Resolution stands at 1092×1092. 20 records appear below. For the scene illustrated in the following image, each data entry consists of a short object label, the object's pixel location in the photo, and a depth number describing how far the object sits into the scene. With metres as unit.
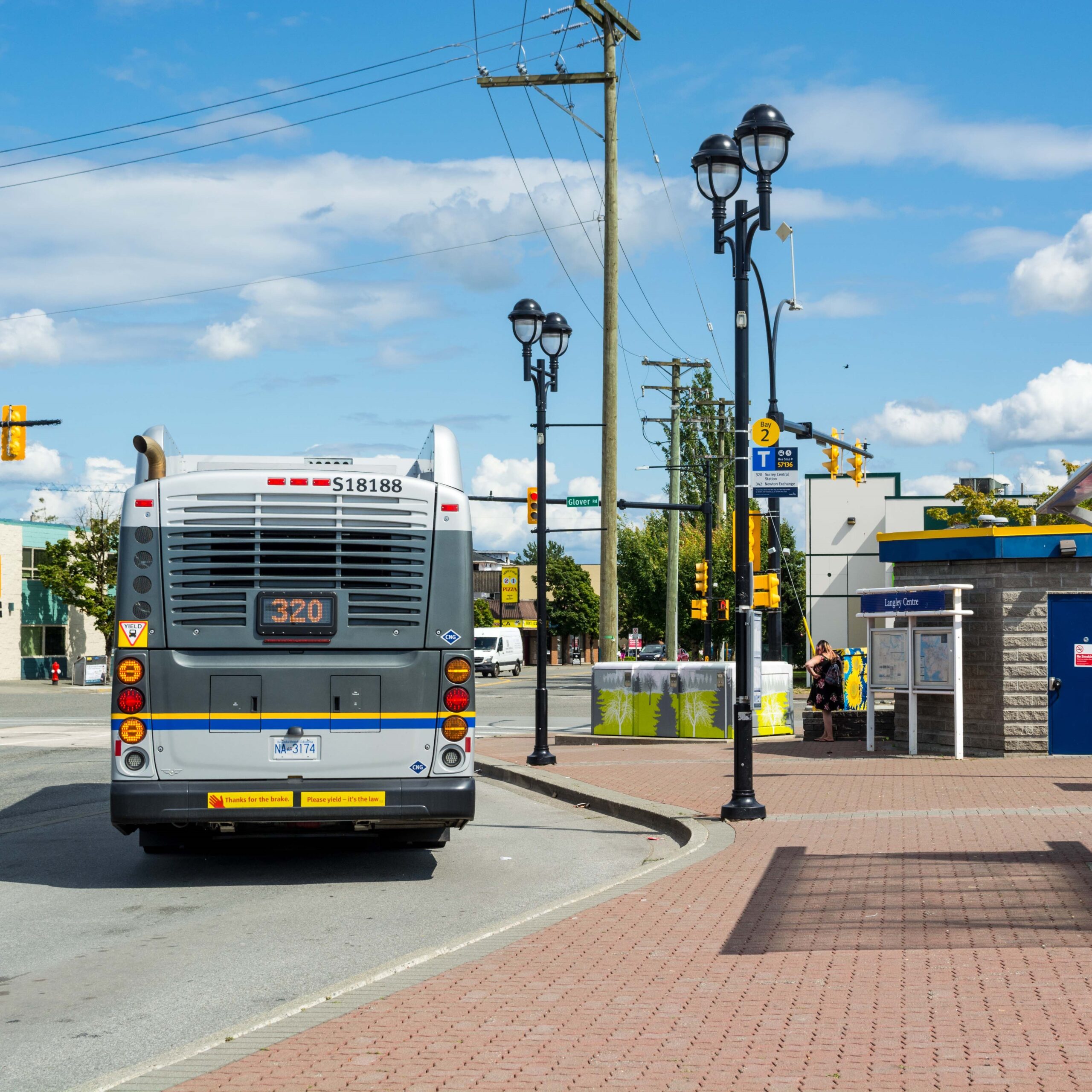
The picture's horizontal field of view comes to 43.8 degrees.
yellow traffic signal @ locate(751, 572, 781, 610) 26.39
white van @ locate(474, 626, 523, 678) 62.75
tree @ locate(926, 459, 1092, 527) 43.75
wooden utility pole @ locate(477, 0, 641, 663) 21.89
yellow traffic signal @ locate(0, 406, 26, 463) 28.62
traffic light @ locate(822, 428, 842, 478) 27.95
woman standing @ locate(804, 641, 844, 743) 20.78
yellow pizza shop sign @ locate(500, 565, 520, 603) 79.75
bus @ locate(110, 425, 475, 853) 9.16
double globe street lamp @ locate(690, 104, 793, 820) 11.97
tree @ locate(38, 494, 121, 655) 53.69
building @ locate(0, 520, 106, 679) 56.78
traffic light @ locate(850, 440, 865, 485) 28.16
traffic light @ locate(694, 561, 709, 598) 39.50
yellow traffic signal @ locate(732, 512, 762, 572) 27.06
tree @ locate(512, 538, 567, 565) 120.75
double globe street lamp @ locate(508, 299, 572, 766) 17.88
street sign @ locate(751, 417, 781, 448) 22.31
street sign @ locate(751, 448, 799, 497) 17.91
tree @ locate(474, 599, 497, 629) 105.64
